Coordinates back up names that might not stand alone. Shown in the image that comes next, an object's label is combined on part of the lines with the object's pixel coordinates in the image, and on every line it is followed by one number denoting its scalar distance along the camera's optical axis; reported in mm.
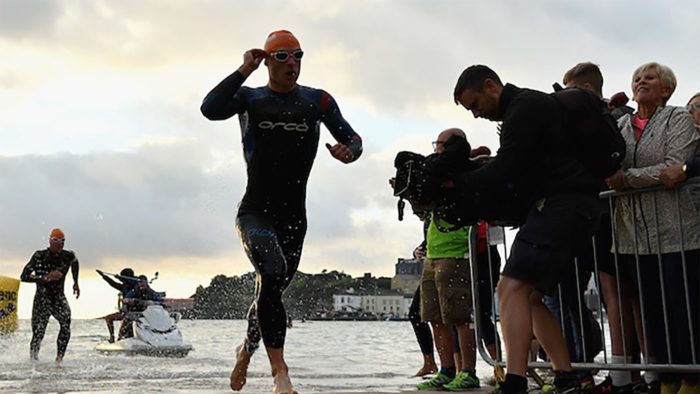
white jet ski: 15383
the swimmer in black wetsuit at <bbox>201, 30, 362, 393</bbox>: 5449
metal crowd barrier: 4773
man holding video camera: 4184
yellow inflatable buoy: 17688
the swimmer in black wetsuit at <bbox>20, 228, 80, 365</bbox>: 13648
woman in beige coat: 4832
